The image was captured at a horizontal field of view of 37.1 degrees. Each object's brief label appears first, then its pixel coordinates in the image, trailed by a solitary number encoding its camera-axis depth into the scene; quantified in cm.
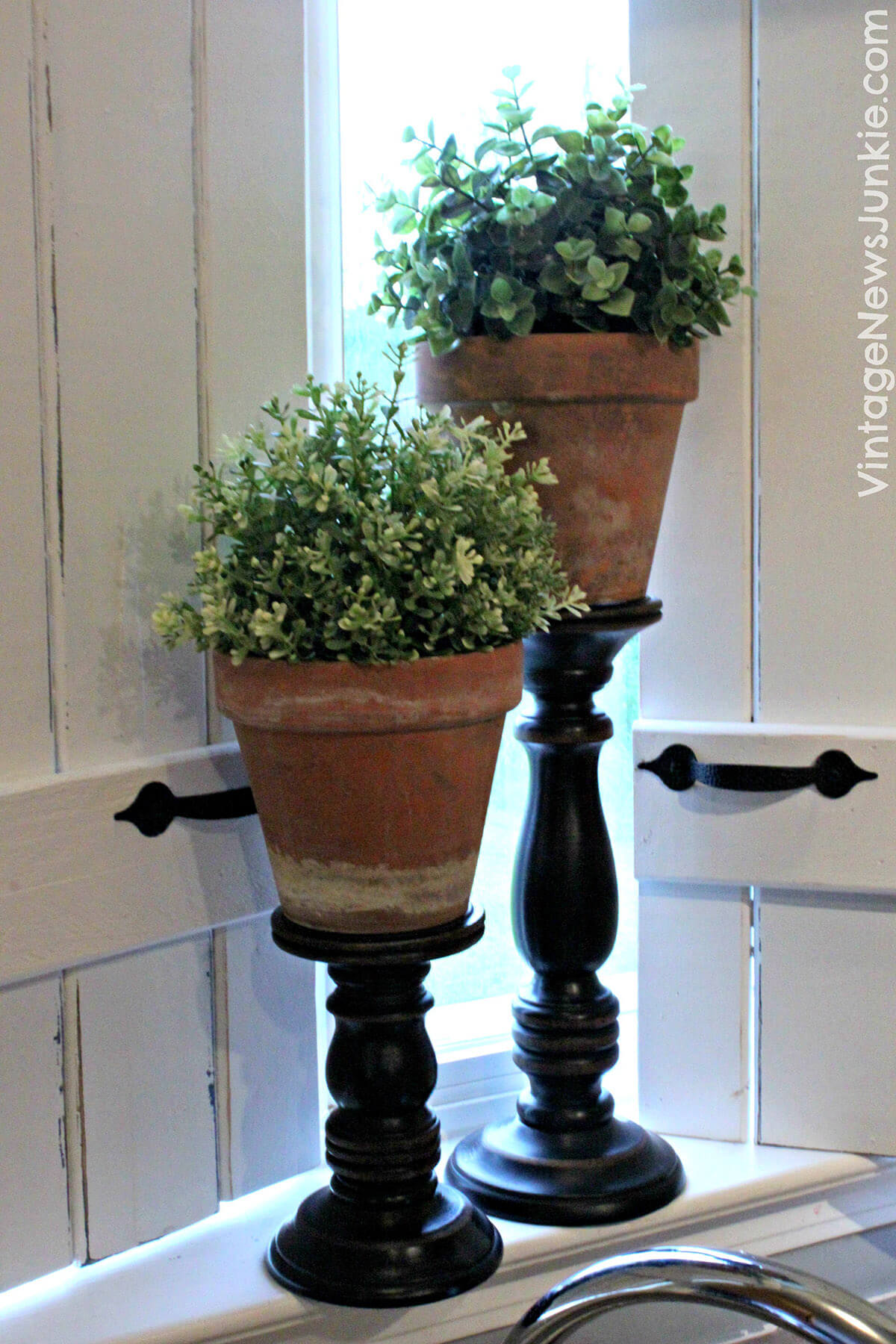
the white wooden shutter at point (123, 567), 105
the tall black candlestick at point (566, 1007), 126
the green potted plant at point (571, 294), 111
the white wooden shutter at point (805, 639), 129
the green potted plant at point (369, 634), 96
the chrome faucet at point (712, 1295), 65
